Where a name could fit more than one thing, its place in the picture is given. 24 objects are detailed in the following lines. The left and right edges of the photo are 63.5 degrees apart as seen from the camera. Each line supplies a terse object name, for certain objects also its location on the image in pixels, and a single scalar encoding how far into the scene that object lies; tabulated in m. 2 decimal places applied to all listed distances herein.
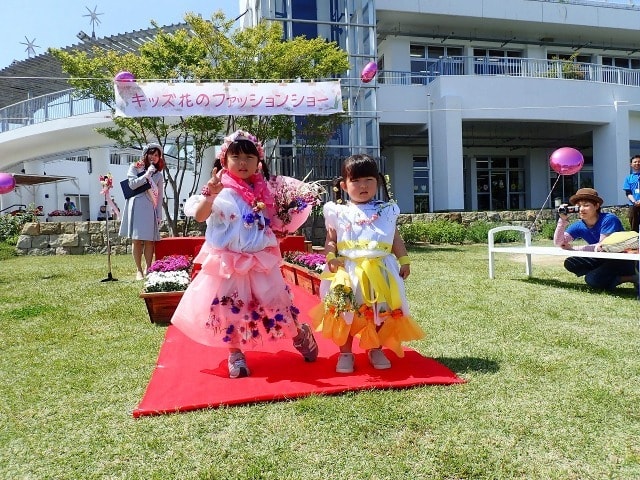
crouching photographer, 5.29
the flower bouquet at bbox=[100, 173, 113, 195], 6.46
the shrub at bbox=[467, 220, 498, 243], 12.39
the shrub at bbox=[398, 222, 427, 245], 11.99
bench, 4.79
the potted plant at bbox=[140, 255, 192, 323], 4.27
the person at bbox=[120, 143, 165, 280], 5.93
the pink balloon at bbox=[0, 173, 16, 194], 7.98
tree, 9.73
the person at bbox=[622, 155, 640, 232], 8.38
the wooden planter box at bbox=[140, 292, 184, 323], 4.26
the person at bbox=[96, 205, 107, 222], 22.42
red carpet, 2.55
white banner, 8.61
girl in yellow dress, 2.93
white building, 13.72
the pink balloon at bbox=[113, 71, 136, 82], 8.45
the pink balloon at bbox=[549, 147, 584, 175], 7.82
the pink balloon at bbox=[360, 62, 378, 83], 10.68
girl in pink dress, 2.94
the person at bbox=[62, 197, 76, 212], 24.11
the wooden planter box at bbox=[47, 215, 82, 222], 16.58
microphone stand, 6.55
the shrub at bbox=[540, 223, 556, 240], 12.58
